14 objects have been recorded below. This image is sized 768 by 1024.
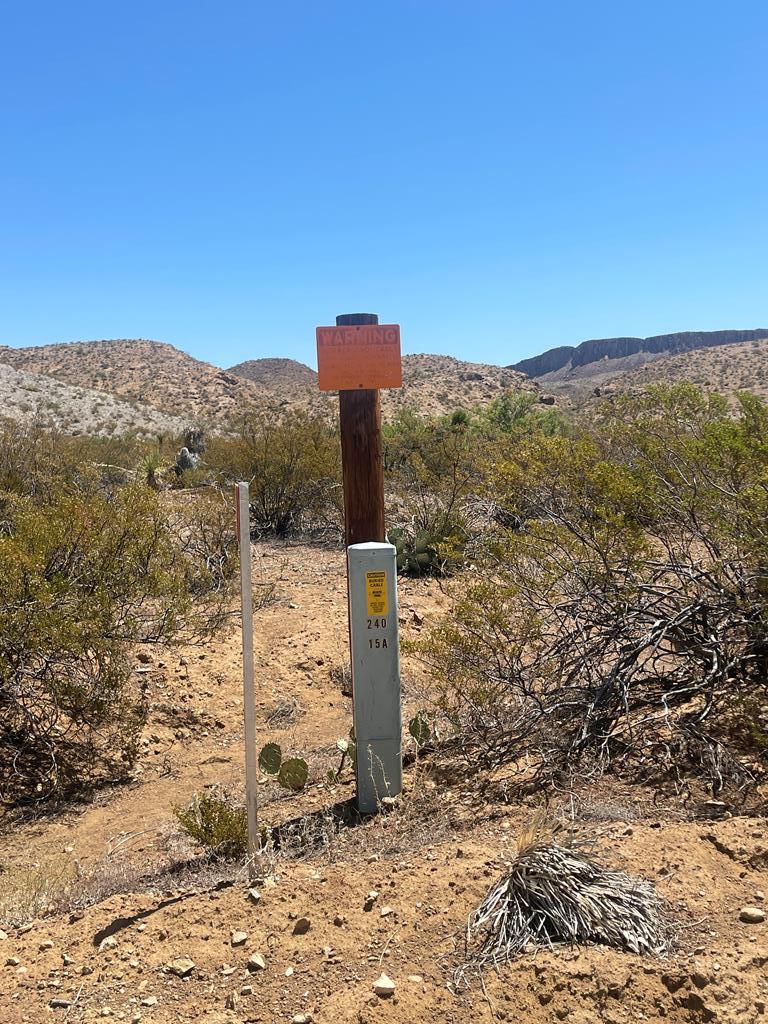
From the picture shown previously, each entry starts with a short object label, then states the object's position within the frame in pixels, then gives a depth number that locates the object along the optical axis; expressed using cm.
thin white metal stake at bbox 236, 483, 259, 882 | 375
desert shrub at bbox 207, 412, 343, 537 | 1423
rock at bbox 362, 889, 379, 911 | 323
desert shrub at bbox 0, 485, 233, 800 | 559
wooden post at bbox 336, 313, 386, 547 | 485
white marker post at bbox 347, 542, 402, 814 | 453
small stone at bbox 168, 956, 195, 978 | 298
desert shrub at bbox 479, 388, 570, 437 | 2479
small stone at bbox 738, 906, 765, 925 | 287
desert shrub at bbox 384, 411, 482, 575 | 1116
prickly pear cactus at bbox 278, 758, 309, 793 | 492
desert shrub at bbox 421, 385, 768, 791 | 447
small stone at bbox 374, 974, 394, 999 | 271
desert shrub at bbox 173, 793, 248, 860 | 406
